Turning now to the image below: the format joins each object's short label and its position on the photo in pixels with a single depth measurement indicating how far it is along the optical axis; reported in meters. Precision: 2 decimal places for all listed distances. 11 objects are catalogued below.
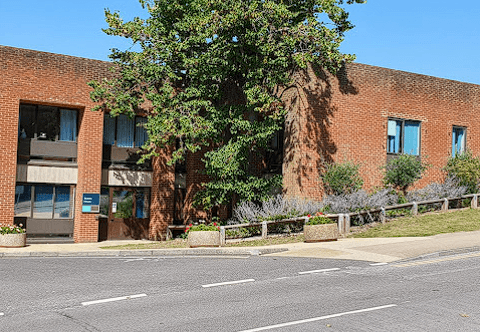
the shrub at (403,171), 26.33
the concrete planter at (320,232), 19.98
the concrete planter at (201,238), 19.94
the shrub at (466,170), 27.55
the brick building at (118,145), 24.14
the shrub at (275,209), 22.47
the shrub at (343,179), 25.11
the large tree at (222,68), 21.78
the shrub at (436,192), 26.22
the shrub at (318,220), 20.19
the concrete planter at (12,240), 20.92
